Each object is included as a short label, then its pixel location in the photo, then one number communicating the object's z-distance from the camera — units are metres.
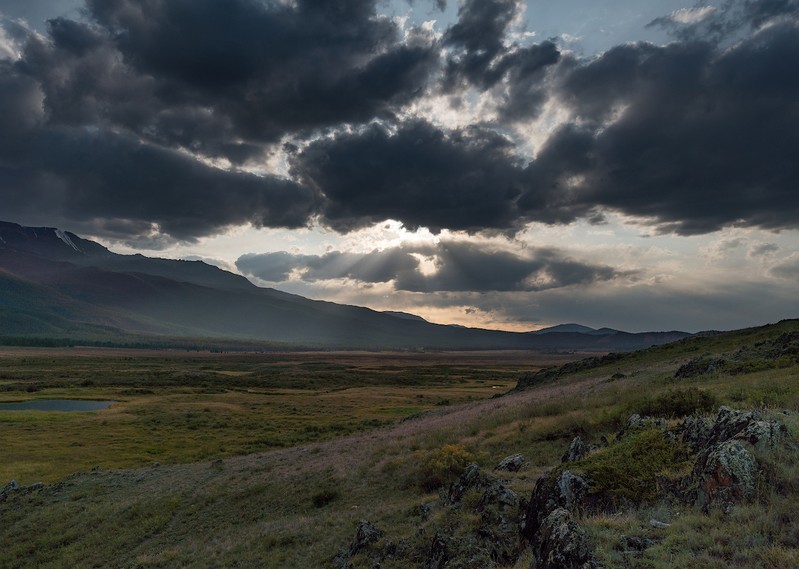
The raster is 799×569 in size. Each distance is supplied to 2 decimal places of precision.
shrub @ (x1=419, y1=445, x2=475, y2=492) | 19.05
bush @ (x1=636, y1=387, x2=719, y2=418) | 17.06
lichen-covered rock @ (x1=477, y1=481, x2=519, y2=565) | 10.80
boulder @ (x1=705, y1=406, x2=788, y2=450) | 9.62
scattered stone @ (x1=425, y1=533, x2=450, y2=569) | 11.26
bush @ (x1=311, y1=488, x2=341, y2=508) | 20.67
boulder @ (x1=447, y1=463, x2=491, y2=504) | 14.76
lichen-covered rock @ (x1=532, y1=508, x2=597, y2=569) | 7.76
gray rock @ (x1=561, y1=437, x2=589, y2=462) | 14.85
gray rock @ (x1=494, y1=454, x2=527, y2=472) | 17.42
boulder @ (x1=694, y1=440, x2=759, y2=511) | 8.67
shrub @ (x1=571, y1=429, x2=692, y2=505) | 10.30
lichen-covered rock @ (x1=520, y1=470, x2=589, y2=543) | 10.32
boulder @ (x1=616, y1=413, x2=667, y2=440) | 14.22
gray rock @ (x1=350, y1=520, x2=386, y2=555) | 13.98
